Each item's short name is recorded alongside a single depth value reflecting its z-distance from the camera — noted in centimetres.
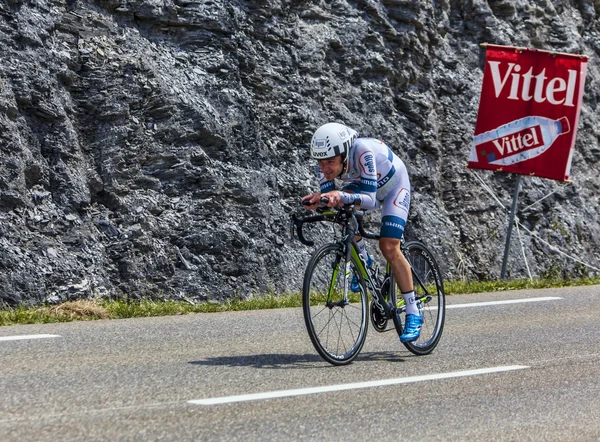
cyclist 1330
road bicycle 1327
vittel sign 2884
